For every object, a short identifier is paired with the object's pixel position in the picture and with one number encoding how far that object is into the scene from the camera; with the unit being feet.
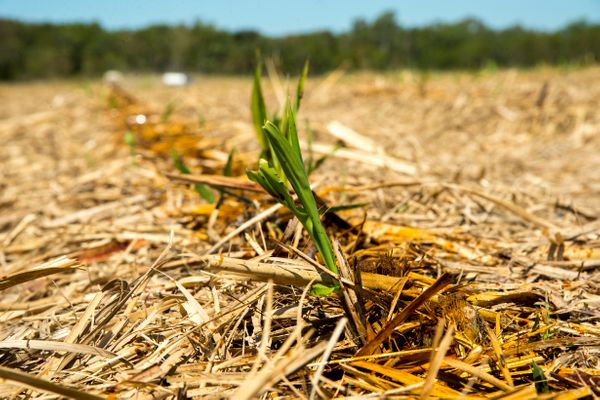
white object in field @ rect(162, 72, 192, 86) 72.33
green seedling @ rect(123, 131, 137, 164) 8.50
